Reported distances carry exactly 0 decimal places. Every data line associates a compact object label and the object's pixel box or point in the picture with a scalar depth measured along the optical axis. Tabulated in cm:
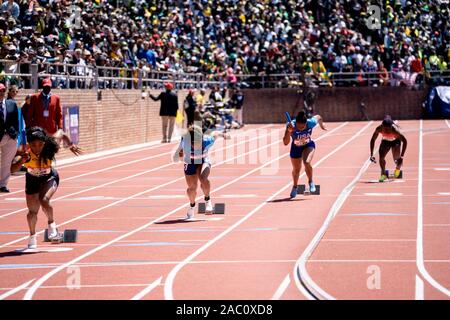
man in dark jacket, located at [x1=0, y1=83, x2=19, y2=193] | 2273
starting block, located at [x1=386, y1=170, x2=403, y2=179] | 2561
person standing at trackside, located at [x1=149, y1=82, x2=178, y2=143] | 4088
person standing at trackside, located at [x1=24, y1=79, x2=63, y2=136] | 2422
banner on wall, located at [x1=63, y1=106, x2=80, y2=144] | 3175
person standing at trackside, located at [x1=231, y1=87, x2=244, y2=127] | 5244
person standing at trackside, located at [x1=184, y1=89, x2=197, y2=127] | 4244
